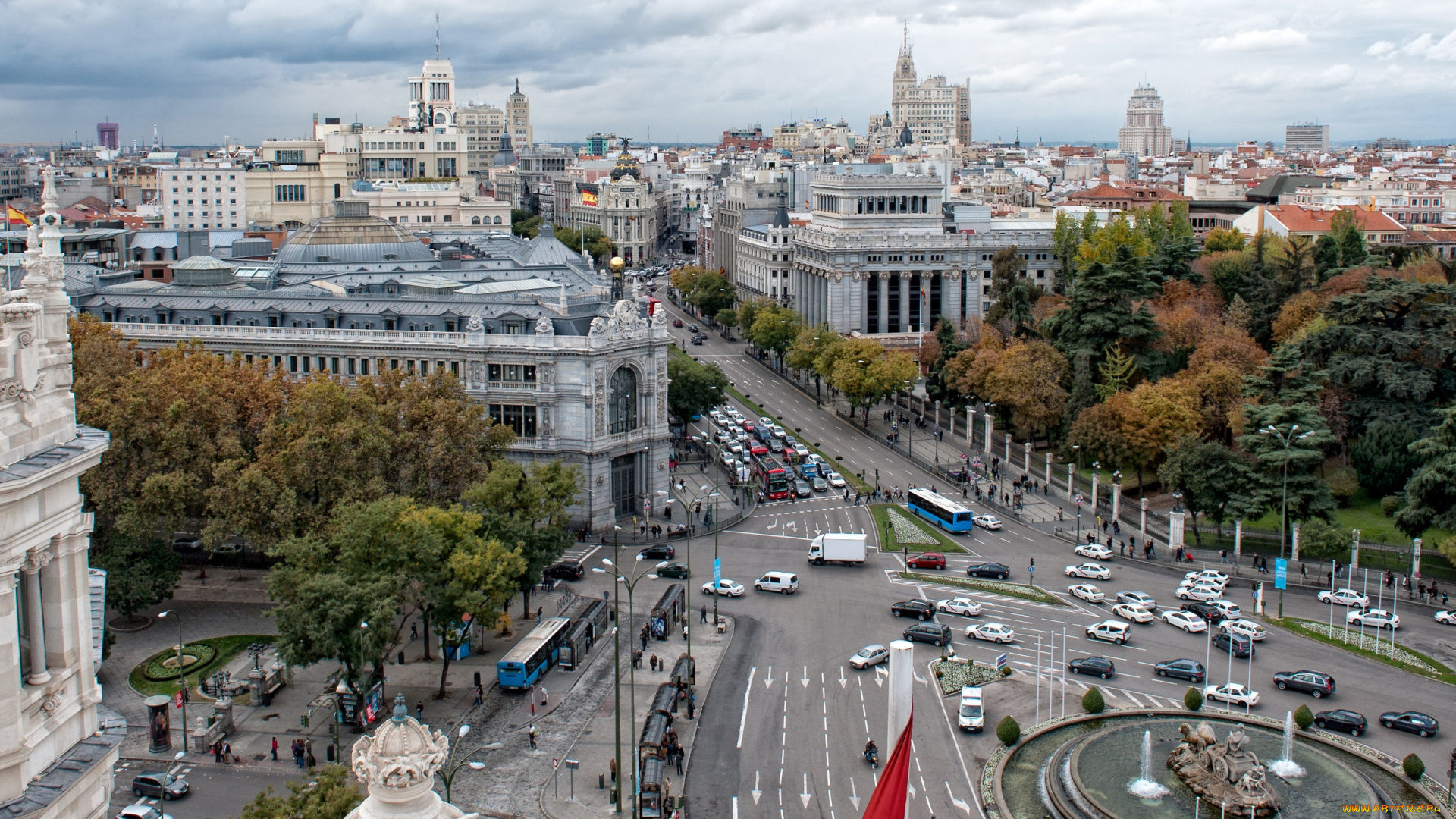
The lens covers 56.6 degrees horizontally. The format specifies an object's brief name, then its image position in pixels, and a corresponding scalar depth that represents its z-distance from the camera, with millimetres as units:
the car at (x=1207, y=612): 67438
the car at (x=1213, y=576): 73450
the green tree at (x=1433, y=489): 73375
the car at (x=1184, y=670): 60250
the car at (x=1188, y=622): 66562
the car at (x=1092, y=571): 75688
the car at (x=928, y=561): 77812
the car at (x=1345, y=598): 70250
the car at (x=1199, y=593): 71625
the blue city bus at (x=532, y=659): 59344
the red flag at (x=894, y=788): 31094
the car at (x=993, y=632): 65125
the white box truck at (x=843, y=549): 78062
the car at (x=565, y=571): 76125
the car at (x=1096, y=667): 60594
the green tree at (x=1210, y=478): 80688
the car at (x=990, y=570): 76000
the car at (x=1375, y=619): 66625
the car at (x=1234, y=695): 56875
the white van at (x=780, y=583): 73312
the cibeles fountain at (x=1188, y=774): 46781
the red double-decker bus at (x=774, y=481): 96125
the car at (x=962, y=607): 69000
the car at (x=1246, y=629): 65000
